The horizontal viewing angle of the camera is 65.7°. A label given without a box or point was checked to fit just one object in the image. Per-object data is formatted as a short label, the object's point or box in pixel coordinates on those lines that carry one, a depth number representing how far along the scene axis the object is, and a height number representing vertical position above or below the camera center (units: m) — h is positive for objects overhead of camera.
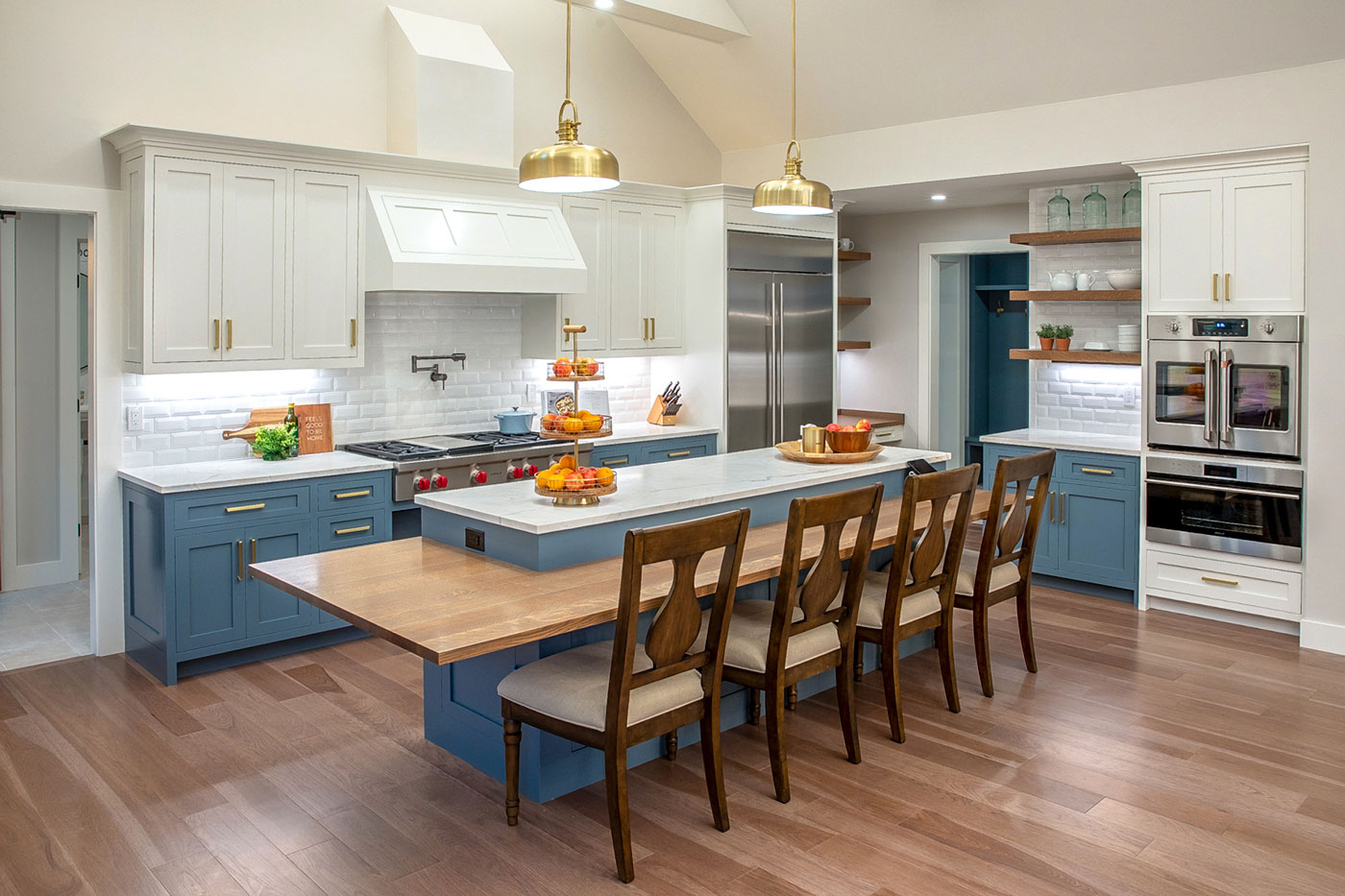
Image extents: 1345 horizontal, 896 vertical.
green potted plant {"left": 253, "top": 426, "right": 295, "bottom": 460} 5.43 -0.16
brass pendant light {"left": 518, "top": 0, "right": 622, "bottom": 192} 3.52 +0.84
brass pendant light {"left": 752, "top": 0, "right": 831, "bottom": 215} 4.47 +0.95
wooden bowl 5.02 -0.13
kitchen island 2.99 -0.56
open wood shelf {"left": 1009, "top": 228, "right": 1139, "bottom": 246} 6.45 +1.14
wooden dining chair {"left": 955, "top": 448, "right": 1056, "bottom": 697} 4.48 -0.64
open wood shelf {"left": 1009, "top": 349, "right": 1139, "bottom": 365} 6.40 +0.37
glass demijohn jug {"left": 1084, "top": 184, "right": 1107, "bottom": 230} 6.73 +1.33
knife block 7.48 -0.02
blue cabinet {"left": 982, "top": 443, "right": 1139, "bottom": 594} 6.19 -0.66
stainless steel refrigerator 7.39 +0.57
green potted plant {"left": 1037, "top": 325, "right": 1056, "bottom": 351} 6.95 +0.53
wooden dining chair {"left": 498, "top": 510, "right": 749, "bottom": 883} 2.98 -0.82
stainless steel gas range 5.58 -0.25
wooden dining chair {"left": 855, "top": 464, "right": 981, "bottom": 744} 3.97 -0.70
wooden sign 5.79 -0.09
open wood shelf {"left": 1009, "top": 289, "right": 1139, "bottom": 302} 6.40 +0.77
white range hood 5.61 +0.95
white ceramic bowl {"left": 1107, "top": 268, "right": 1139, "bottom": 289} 6.48 +0.84
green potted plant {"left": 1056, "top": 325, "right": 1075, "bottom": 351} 6.88 +0.52
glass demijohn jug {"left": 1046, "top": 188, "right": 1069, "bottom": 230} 6.95 +1.35
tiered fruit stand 3.82 -0.06
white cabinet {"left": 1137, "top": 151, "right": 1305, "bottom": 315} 5.48 +0.97
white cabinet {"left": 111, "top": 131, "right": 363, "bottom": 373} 4.98 +0.76
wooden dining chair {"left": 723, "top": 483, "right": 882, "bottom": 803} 3.42 -0.75
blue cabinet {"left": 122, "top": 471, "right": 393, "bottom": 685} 4.85 -0.71
